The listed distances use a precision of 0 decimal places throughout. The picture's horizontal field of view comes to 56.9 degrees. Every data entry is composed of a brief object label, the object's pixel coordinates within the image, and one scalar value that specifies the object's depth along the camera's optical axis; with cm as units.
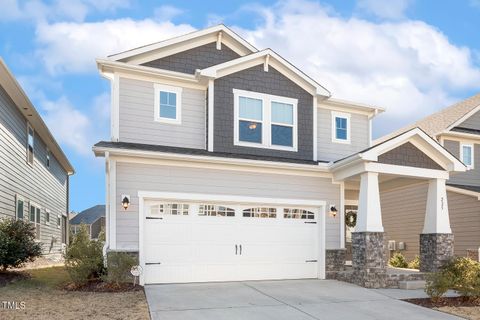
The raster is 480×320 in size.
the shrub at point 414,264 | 1703
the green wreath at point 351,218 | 1847
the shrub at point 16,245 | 1149
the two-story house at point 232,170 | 1152
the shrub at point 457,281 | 967
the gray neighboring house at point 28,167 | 1434
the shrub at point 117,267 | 1016
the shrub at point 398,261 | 1794
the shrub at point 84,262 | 1046
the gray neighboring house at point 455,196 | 1728
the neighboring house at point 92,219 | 4197
